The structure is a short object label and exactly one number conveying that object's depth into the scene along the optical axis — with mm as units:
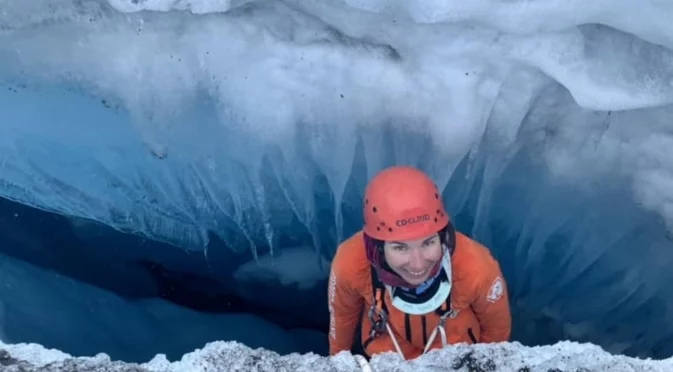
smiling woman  2129
